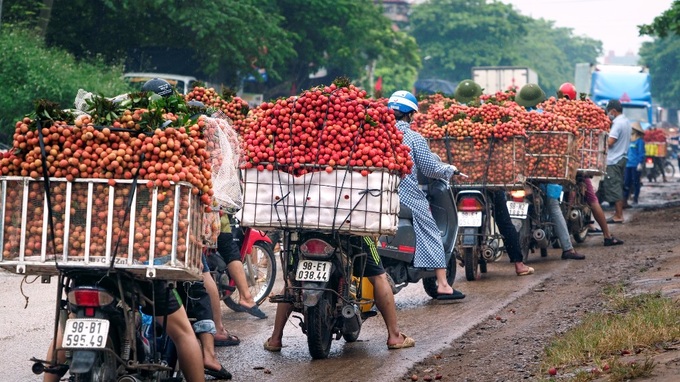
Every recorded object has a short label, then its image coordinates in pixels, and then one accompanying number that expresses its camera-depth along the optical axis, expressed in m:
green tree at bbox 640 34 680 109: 79.38
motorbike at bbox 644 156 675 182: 36.06
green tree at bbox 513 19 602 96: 99.62
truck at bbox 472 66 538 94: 55.84
